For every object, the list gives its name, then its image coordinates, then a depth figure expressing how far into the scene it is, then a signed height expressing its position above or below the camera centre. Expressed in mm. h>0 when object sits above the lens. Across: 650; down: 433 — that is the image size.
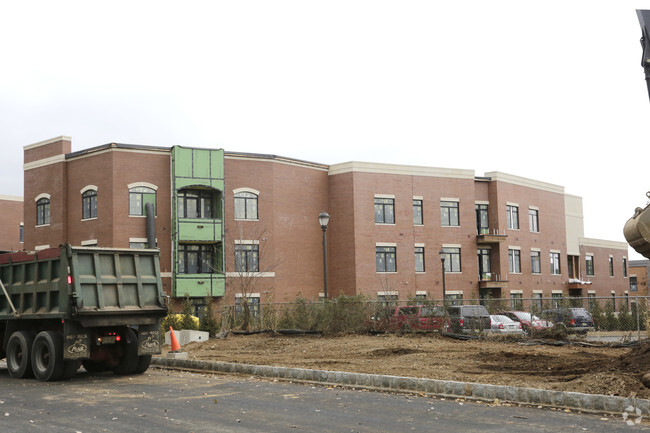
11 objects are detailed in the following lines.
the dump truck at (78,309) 15227 -528
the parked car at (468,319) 24609 -1449
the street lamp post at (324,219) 27303 +2231
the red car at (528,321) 23656 -1584
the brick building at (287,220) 42875 +3840
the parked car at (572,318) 23062 -1451
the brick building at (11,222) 62438 +5501
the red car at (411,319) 25234 -1456
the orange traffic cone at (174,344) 18984 -1593
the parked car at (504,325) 24734 -1746
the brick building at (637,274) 95562 -240
